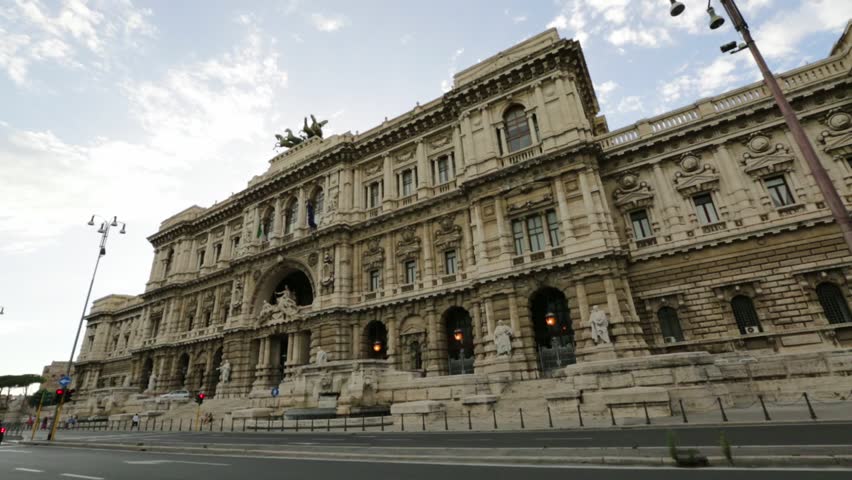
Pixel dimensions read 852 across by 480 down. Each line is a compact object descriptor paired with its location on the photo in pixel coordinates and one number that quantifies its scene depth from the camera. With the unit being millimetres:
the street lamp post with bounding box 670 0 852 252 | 6344
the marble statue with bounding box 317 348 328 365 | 26906
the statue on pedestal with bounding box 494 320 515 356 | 20961
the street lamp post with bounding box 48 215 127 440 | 24134
